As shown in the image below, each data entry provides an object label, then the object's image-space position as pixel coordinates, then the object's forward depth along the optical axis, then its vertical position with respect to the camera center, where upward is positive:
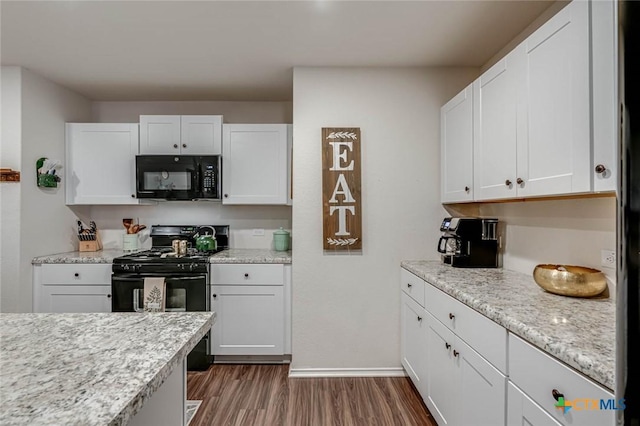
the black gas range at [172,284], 2.81 -0.59
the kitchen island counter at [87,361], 0.60 -0.35
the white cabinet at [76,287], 2.90 -0.64
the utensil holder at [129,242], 3.40 -0.28
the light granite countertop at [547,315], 0.92 -0.38
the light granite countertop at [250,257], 2.89 -0.38
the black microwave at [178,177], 3.13 +0.36
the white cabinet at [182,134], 3.22 +0.79
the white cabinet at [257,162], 3.19 +0.51
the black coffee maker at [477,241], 2.31 -0.19
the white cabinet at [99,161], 3.26 +0.53
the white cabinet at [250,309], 2.89 -0.83
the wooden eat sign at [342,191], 2.71 +0.19
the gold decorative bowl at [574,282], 1.43 -0.30
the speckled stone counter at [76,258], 2.89 -0.38
